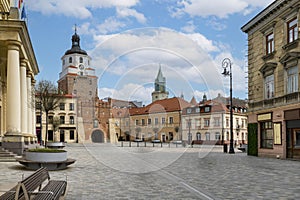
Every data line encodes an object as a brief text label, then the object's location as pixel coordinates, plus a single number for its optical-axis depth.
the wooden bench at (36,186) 4.50
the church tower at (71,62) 55.66
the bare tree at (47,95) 21.66
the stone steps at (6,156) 15.11
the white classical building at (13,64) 16.69
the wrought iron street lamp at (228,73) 23.72
